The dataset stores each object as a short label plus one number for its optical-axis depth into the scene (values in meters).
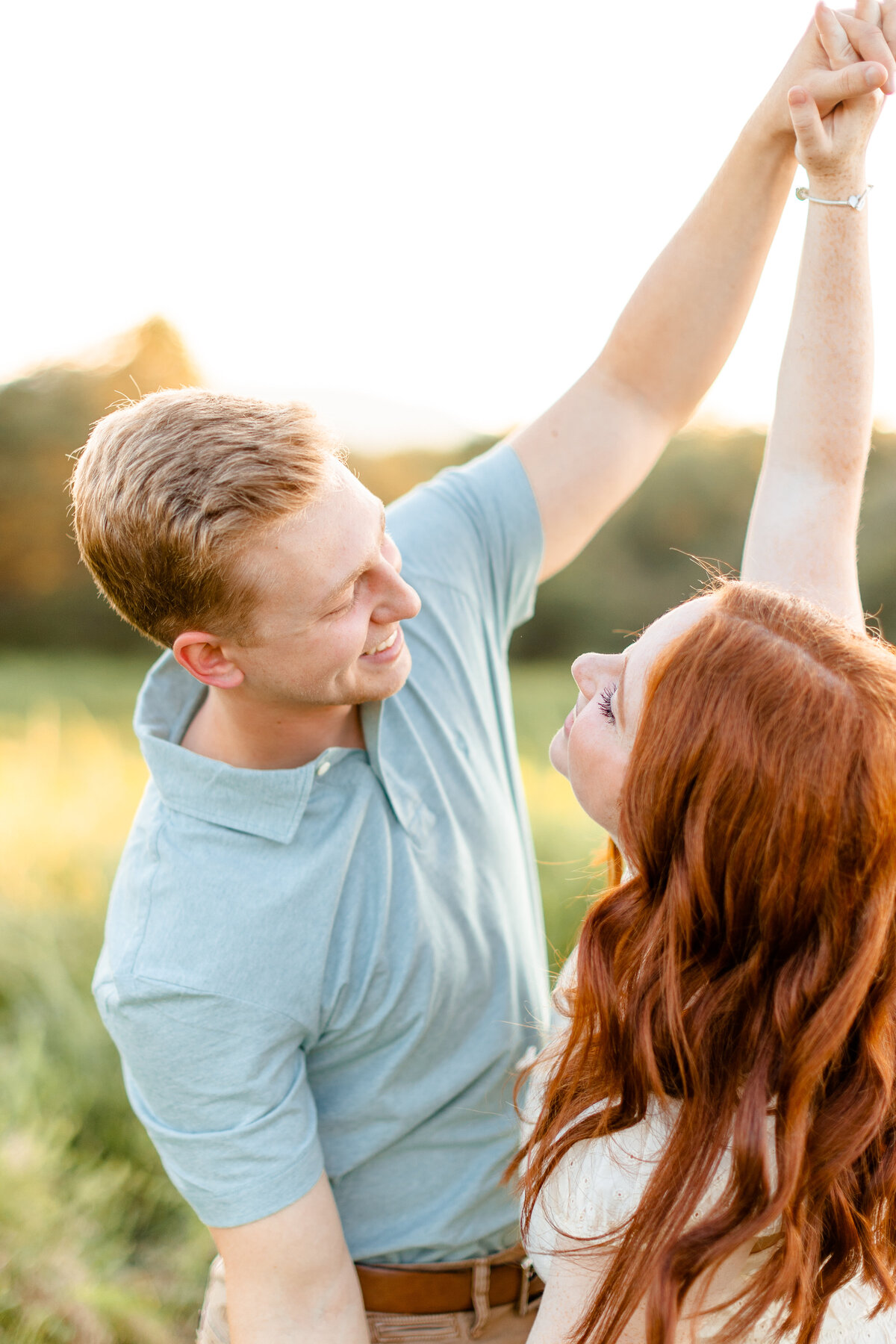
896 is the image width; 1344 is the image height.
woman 1.07
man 1.45
